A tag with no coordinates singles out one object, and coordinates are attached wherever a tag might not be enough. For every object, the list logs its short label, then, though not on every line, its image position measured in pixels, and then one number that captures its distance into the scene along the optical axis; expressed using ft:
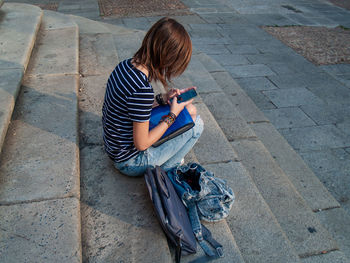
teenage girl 5.65
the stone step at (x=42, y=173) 5.37
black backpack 5.49
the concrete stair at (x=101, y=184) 5.73
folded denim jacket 6.50
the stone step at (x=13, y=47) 8.18
